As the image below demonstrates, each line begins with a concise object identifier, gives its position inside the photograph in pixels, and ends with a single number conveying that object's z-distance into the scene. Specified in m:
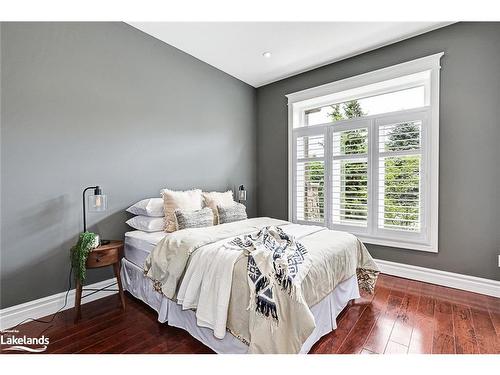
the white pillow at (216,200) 3.02
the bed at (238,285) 1.37
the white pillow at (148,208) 2.62
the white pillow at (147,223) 2.55
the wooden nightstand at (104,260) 2.08
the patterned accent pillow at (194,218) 2.49
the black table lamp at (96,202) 2.23
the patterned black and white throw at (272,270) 1.40
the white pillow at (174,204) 2.57
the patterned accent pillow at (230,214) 2.94
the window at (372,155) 2.89
